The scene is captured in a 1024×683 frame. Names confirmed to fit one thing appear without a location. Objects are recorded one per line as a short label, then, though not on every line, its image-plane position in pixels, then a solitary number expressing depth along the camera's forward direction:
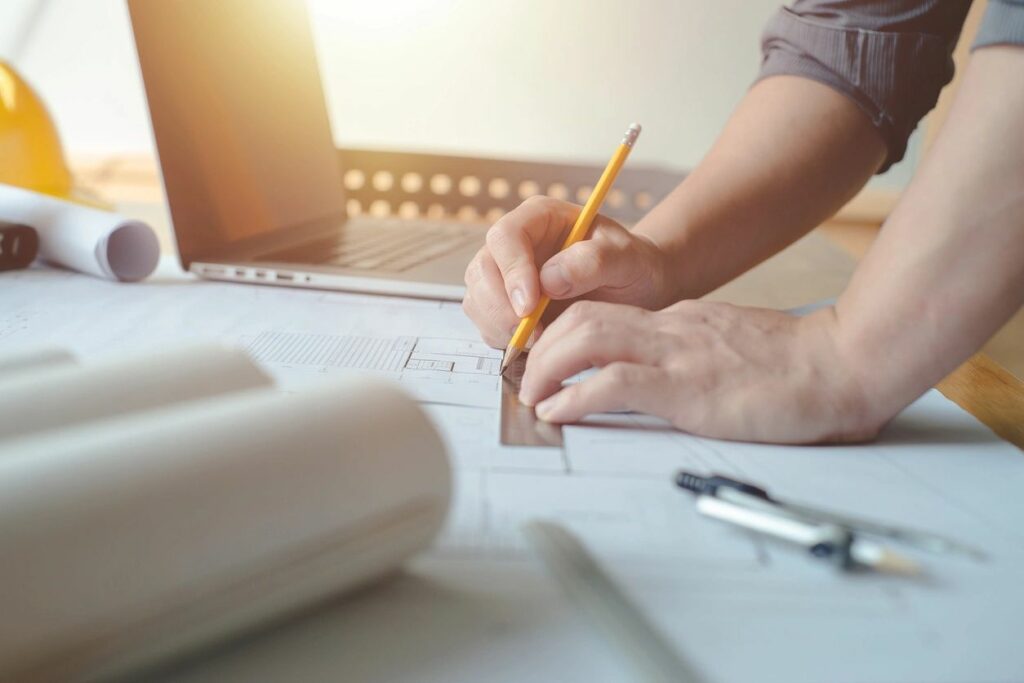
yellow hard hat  1.02
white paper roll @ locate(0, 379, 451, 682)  0.23
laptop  0.82
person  0.49
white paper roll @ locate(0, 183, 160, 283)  0.82
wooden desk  0.59
